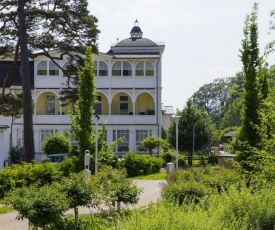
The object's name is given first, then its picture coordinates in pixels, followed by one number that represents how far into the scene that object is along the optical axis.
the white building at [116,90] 47.53
